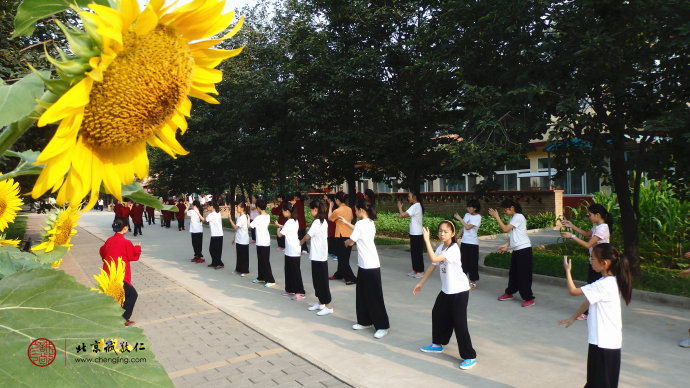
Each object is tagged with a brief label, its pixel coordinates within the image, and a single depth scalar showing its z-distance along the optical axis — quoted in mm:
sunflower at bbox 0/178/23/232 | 1231
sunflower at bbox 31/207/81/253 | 1333
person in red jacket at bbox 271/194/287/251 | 17020
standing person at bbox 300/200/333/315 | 8742
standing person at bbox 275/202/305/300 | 9898
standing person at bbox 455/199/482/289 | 10344
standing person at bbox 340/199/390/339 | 7293
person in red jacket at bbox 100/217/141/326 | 7625
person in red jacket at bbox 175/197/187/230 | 24481
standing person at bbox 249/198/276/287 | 11250
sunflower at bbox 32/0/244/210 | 571
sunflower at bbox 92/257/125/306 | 1378
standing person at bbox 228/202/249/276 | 12648
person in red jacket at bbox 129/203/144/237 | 21989
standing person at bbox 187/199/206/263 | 15102
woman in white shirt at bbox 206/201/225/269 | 13797
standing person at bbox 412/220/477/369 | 6413
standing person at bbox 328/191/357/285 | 10836
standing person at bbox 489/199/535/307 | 8750
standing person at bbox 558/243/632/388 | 4566
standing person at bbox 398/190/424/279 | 11641
